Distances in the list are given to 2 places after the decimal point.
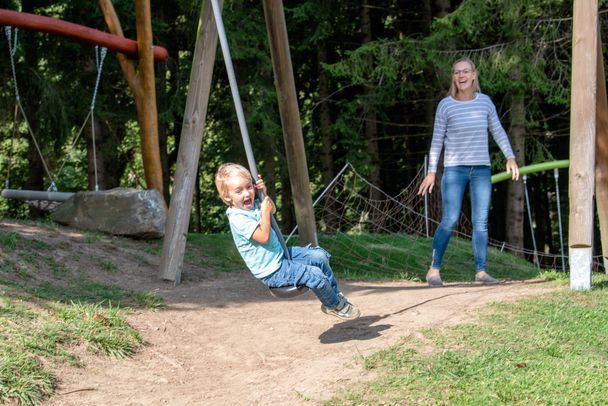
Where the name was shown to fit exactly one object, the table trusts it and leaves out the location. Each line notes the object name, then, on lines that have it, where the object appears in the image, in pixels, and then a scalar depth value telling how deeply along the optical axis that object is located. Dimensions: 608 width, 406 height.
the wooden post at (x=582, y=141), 5.64
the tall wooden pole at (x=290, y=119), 6.23
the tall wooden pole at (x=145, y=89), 9.10
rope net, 9.52
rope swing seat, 4.46
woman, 6.16
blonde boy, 4.50
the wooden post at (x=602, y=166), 6.67
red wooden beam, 8.88
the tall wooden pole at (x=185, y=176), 7.26
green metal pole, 9.03
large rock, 8.85
